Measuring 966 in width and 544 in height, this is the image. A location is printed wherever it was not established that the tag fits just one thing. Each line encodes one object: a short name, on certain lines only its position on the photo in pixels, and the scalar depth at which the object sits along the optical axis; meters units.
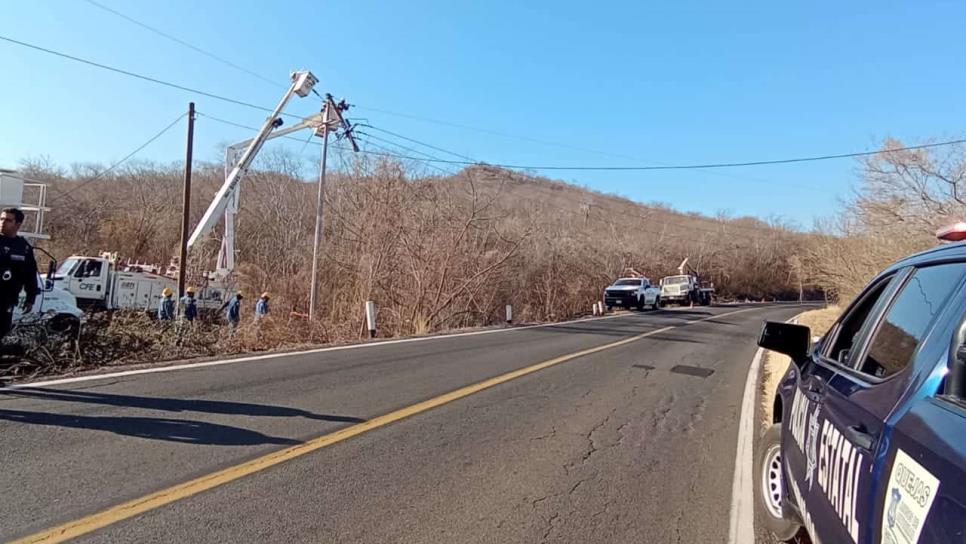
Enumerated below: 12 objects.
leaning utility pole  20.39
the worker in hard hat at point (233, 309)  17.14
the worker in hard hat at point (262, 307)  17.35
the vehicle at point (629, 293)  33.69
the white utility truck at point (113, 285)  20.19
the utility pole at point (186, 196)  19.08
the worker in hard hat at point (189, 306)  16.60
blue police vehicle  1.59
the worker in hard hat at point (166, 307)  16.12
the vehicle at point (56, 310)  9.86
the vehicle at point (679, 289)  42.25
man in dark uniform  5.46
